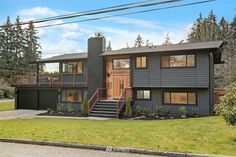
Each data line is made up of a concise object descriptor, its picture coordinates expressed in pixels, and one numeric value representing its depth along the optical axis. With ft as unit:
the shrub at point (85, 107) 51.12
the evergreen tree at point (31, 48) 151.28
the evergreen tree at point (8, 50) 143.85
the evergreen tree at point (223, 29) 113.25
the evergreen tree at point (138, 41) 158.56
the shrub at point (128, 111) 48.30
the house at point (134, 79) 47.60
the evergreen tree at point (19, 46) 149.18
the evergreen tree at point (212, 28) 99.23
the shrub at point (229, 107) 22.61
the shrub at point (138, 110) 50.36
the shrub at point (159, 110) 49.20
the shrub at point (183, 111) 46.87
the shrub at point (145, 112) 48.96
